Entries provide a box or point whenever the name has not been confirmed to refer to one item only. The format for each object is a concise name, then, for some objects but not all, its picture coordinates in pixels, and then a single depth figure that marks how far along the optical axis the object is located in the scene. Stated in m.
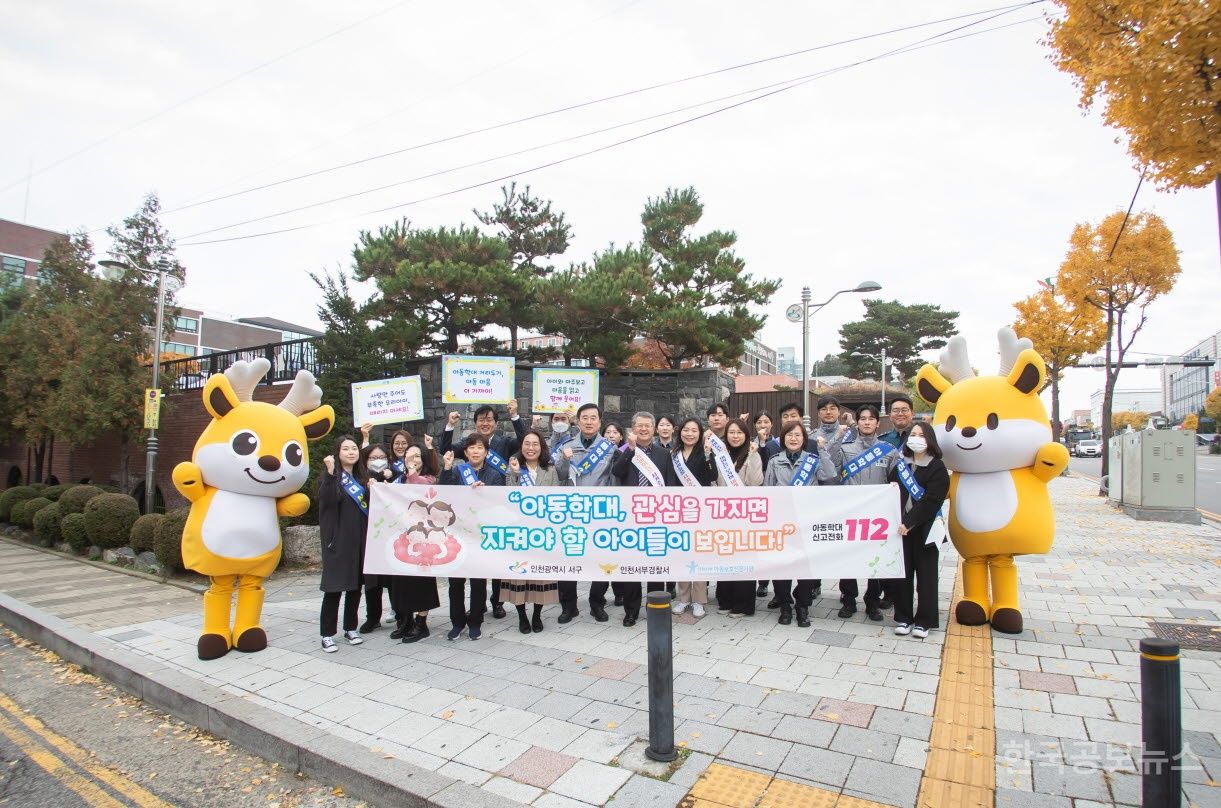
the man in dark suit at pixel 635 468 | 6.22
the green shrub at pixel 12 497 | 15.02
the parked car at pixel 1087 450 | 51.04
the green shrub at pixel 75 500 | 12.36
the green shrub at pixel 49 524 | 12.59
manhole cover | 5.34
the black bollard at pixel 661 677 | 3.62
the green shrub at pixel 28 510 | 13.65
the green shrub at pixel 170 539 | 9.05
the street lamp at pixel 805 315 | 15.87
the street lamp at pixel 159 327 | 13.20
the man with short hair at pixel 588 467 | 6.46
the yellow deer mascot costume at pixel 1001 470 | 5.40
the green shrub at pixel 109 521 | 11.02
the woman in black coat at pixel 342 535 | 5.75
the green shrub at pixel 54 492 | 14.46
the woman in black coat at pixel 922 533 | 5.55
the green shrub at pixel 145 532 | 9.85
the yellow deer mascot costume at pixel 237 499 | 5.56
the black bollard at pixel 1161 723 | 2.69
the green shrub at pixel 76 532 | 11.61
